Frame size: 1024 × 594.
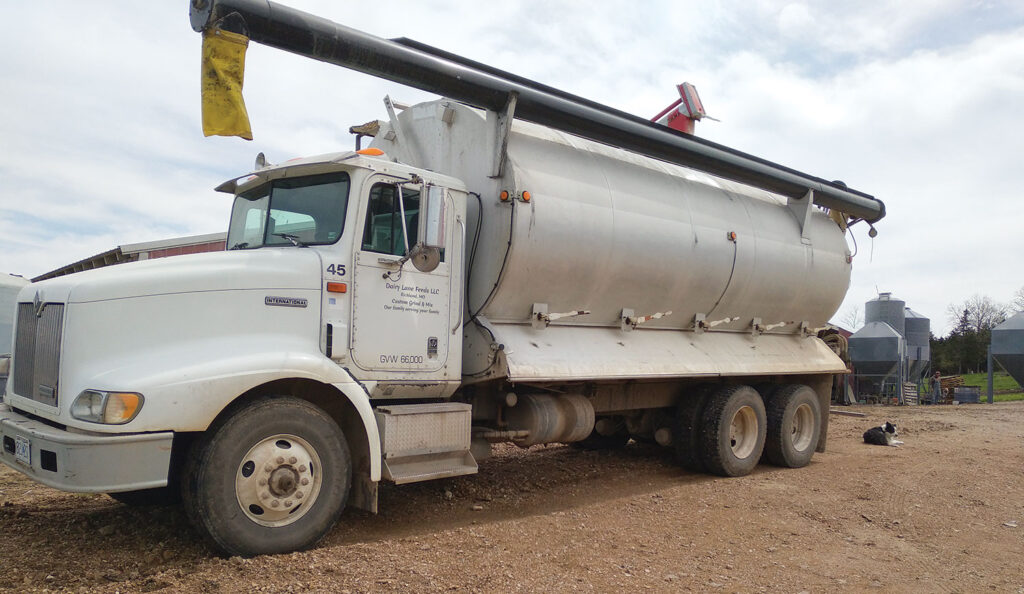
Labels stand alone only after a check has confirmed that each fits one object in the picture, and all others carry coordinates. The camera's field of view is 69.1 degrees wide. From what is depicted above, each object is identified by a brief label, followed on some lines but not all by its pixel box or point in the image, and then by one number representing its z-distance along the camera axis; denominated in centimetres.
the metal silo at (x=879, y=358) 2534
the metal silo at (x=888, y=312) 2908
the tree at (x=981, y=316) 6175
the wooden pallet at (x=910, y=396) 2666
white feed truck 452
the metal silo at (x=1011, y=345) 2586
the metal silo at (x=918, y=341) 2973
